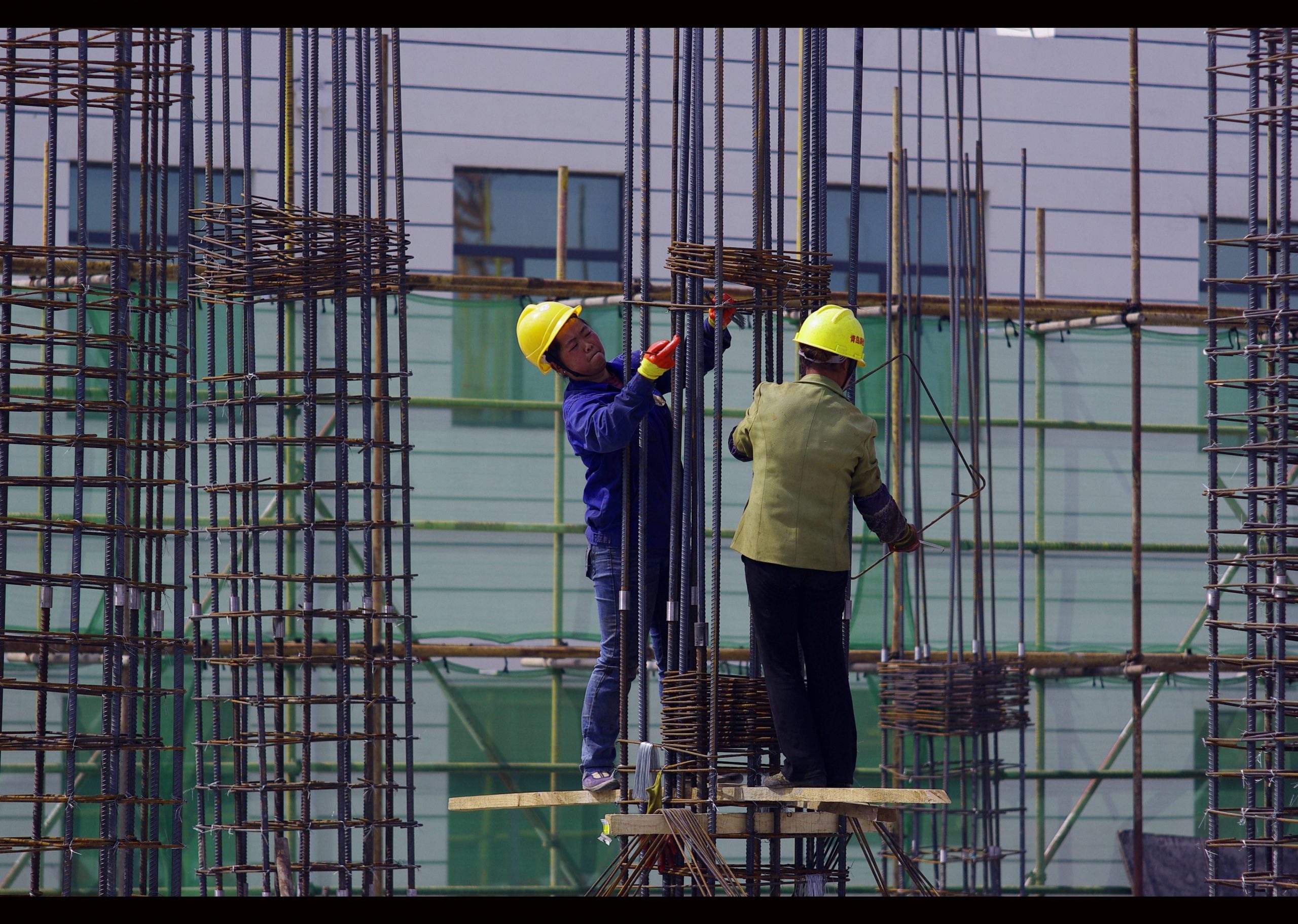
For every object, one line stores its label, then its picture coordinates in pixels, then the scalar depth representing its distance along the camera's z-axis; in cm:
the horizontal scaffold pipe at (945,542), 2597
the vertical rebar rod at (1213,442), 1648
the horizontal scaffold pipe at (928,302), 2608
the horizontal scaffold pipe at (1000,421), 2653
